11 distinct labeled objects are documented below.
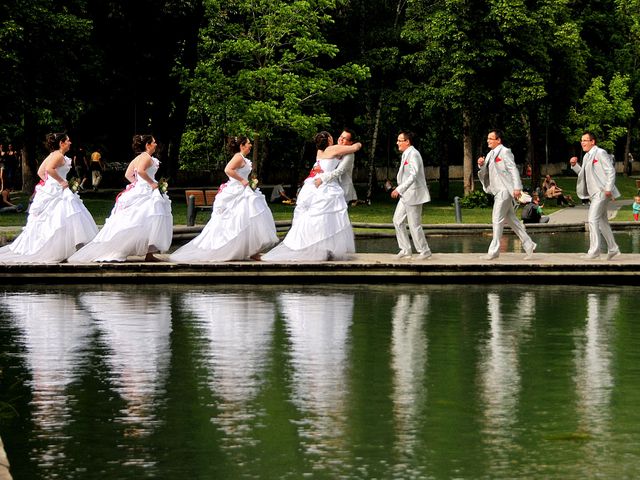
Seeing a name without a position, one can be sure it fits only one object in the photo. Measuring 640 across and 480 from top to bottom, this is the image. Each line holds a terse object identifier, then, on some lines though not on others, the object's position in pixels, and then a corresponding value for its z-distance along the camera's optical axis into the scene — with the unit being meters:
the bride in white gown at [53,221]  23.88
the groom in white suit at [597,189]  23.36
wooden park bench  48.09
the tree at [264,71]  56.31
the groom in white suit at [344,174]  23.95
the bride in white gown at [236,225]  23.89
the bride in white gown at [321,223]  23.73
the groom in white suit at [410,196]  23.30
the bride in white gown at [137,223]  23.48
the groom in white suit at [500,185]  23.11
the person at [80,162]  58.53
